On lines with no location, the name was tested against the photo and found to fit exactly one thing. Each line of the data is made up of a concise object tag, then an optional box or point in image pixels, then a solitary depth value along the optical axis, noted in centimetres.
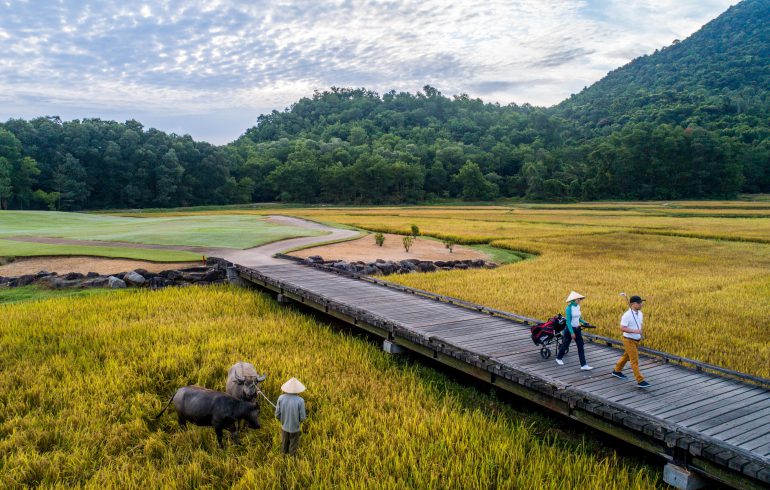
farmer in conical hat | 691
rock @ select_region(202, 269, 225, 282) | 2020
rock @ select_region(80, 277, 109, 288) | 1855
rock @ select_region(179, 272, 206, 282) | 1989
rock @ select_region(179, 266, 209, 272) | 2077
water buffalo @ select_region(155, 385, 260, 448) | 766
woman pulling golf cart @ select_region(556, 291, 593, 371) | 903
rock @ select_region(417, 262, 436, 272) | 2528
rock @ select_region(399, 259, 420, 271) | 2511
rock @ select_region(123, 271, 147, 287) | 1905
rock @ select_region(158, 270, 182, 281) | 1976
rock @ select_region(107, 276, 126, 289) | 1859
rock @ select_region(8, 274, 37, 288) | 1881
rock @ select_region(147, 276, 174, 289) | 1894
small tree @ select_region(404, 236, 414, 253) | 3117
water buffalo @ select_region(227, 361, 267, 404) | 809
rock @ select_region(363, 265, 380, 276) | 2330
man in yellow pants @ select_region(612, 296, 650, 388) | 826
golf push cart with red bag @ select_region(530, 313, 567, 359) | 955
